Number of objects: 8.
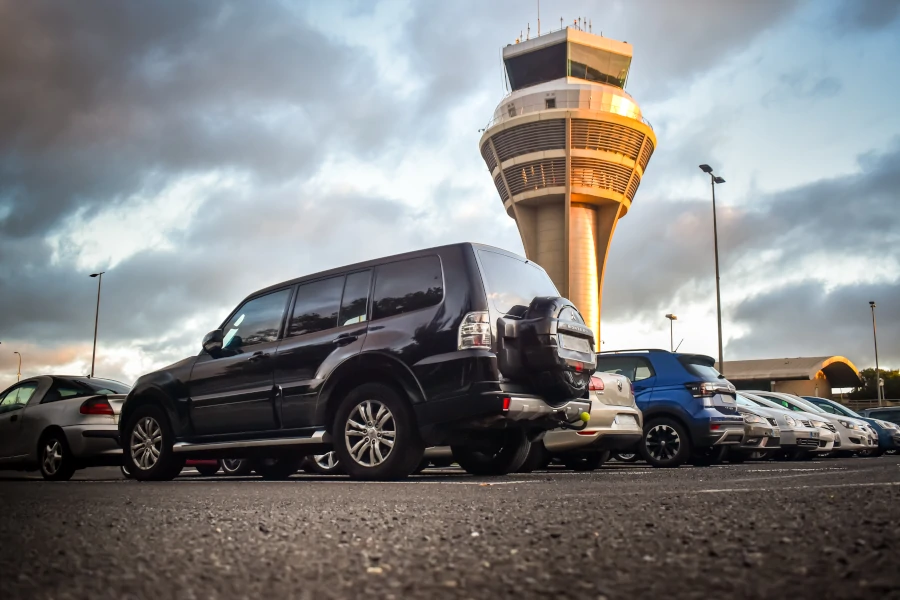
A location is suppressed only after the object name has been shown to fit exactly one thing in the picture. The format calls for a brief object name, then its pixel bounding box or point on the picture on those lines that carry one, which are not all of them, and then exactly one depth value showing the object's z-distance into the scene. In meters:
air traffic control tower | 67.19
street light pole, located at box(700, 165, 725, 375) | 35.22
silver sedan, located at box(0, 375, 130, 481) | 10.00
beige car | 9.73
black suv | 7.20
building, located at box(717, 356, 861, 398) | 77.12
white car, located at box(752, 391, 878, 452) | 17.09
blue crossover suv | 11.46
